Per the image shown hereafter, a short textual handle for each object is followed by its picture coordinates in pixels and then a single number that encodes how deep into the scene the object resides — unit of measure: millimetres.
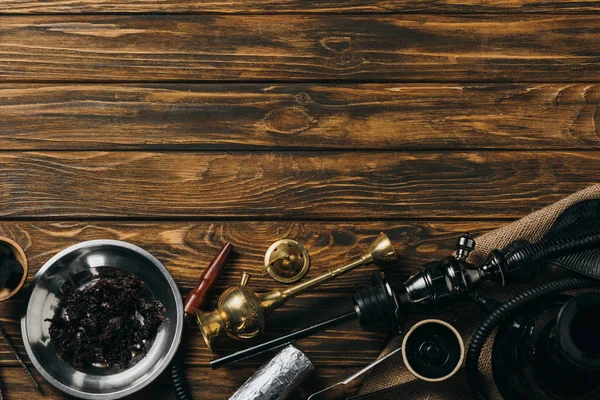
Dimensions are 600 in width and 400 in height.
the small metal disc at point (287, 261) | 1697
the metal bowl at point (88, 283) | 1630
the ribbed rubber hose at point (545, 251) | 1514
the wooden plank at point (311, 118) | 1750
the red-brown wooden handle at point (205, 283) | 1645
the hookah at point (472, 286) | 1506
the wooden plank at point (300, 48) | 1768
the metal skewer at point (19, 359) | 1669
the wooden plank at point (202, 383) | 1678
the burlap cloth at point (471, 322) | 1616
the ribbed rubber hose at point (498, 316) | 1479
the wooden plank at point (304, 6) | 1774
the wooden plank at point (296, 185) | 1733
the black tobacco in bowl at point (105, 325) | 1638
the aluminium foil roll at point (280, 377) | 1543
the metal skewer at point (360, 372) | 1566
